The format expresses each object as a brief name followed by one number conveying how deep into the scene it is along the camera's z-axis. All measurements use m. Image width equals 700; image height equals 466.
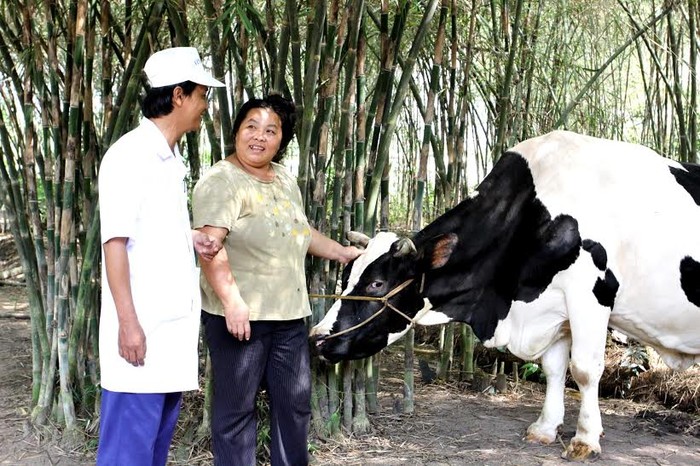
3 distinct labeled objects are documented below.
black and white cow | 3.53
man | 2.20
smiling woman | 2.77
